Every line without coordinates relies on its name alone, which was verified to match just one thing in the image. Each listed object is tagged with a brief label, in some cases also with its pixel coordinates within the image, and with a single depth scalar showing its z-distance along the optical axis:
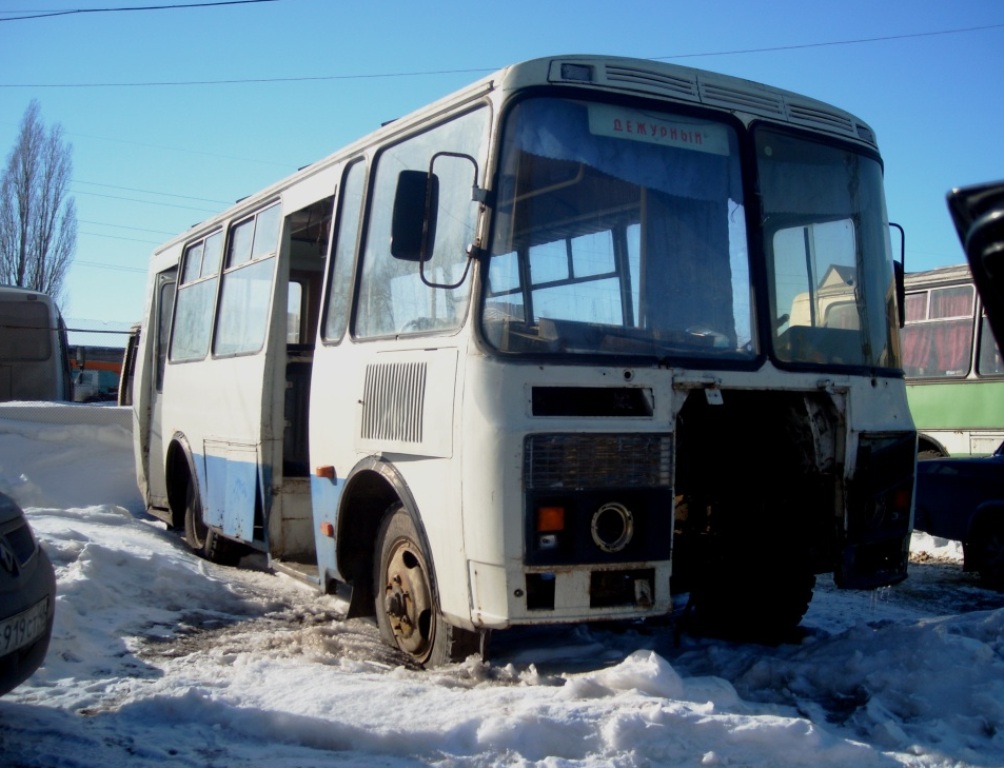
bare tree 34.47
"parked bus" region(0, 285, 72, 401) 18.02
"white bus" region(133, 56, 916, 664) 4.80
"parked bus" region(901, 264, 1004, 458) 12.99
